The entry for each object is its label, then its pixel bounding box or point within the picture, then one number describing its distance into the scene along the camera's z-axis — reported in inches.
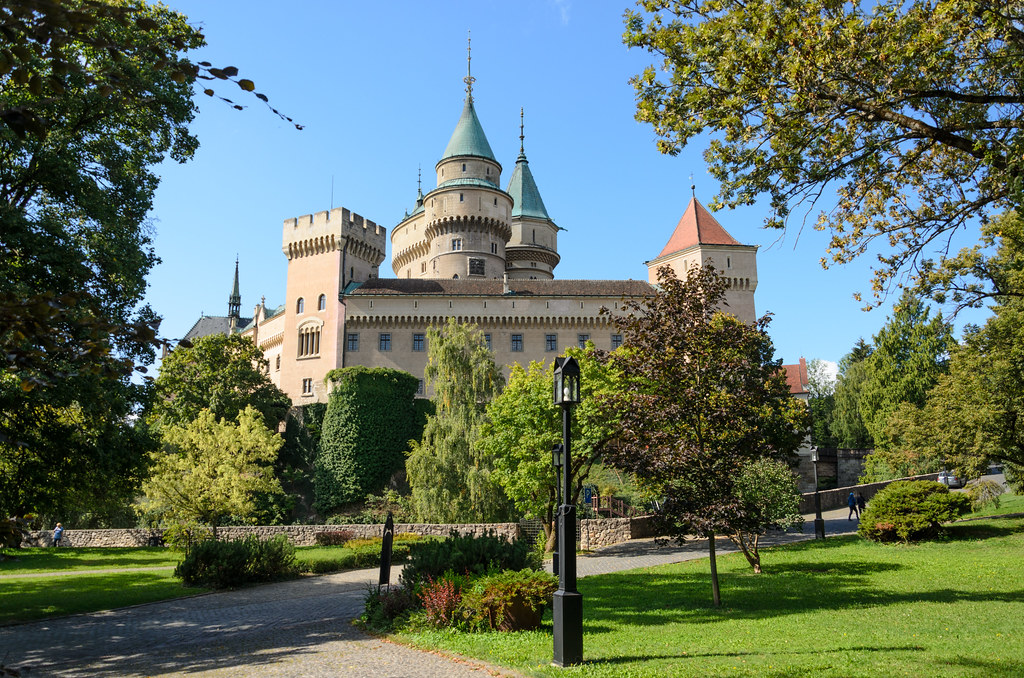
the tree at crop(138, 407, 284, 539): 1011.9
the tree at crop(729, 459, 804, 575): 687.7
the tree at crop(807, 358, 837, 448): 2529.8
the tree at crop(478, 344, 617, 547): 953.5
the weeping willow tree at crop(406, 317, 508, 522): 1178.6
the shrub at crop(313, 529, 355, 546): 1151.0
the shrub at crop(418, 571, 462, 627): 450.3
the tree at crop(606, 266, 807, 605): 512.1
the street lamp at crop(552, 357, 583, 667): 339.0
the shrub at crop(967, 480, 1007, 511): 1065.3
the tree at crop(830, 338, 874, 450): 2368.4
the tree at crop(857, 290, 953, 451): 1983.3
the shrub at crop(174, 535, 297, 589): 713.6
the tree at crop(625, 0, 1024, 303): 342.3
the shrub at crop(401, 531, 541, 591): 500.7
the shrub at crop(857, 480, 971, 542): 833.5
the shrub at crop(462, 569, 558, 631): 433.4
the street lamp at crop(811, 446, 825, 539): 992.9
